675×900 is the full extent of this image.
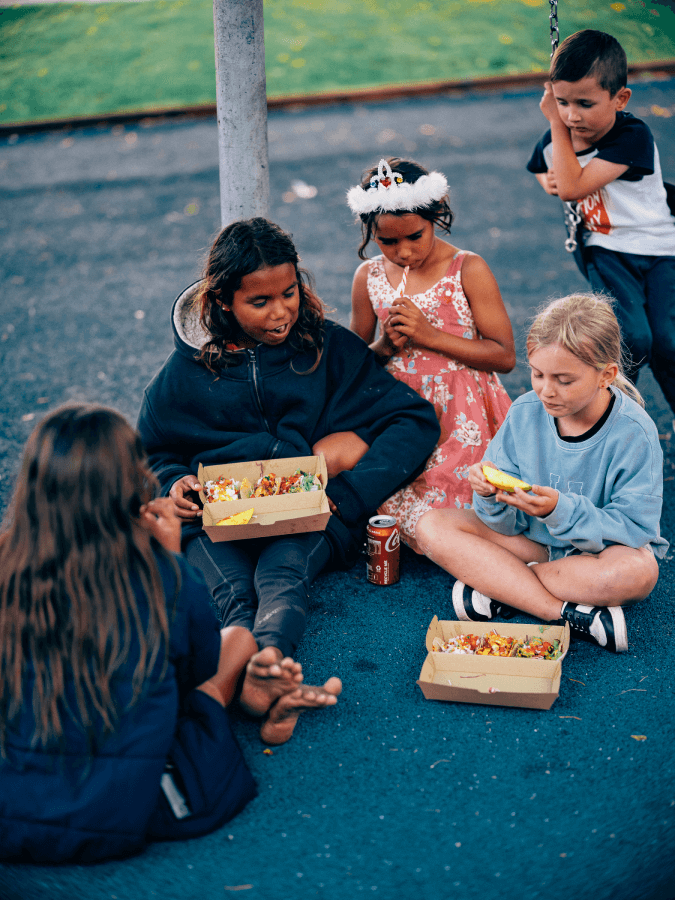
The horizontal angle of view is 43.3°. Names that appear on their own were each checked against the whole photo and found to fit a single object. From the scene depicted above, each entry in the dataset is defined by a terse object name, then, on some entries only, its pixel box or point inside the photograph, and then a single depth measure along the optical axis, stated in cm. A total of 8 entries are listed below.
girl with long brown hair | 199
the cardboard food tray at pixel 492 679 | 266
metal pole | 366
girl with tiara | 354
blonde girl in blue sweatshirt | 285
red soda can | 332
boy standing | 351
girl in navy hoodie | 325
